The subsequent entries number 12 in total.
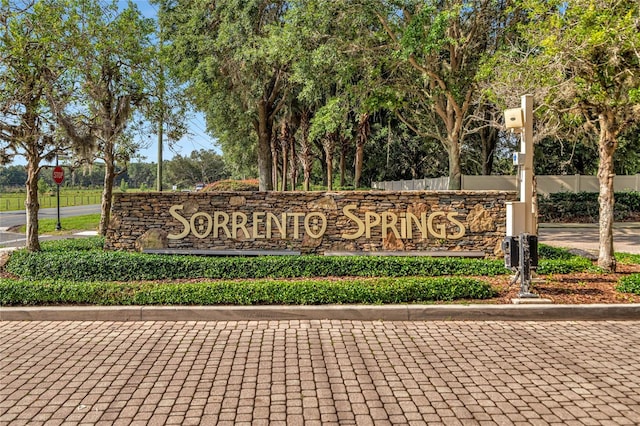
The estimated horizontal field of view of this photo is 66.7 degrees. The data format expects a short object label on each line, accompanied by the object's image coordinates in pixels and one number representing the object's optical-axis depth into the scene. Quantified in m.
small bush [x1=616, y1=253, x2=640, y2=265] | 10.59
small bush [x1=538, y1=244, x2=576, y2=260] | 10.70
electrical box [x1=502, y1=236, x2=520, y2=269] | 7.61
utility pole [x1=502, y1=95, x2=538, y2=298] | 7.50
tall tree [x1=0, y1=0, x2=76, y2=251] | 9.73
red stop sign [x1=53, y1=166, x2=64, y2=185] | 20.89
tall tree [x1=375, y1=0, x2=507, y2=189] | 14.80
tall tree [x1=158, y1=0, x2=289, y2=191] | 17.62
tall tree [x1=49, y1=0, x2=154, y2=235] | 11.47
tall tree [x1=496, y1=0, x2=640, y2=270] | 8.34
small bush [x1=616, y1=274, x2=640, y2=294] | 7.70
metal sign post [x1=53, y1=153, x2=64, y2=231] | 20.89
